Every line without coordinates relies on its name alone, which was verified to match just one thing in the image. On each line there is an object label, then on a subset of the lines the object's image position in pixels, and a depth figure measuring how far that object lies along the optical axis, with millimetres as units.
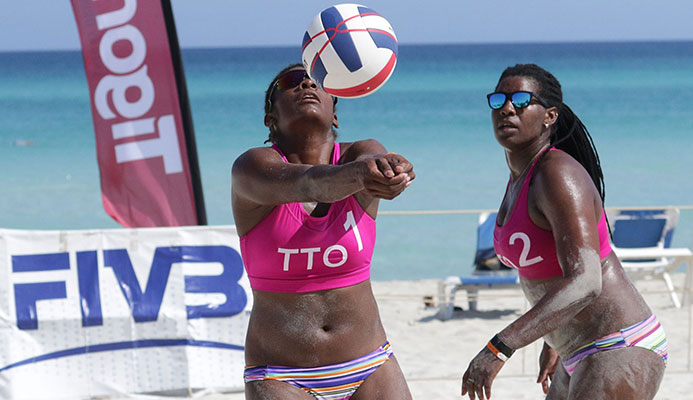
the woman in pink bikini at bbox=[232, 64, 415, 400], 5465
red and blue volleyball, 5539
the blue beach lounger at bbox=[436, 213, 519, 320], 16750
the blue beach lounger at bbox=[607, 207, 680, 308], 17406
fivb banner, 11109
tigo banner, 12992
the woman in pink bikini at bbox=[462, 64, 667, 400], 5199
